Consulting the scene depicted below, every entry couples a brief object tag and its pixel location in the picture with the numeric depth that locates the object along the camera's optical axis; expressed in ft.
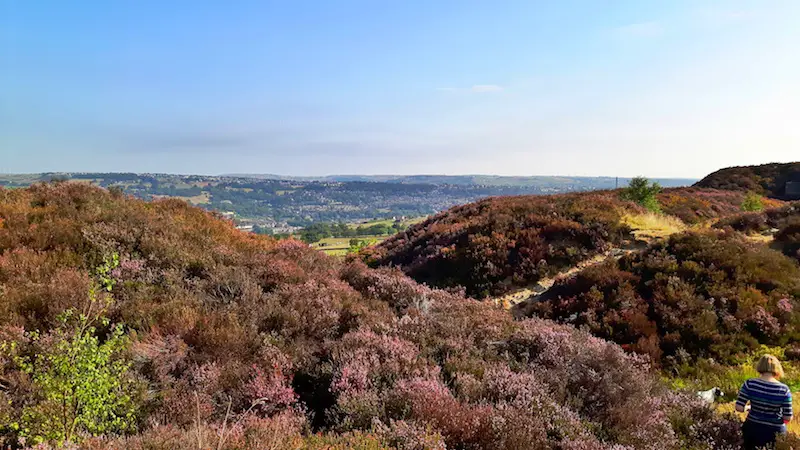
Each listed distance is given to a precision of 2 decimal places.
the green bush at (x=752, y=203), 82.74
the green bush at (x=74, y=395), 11.21
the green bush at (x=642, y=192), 77.13
